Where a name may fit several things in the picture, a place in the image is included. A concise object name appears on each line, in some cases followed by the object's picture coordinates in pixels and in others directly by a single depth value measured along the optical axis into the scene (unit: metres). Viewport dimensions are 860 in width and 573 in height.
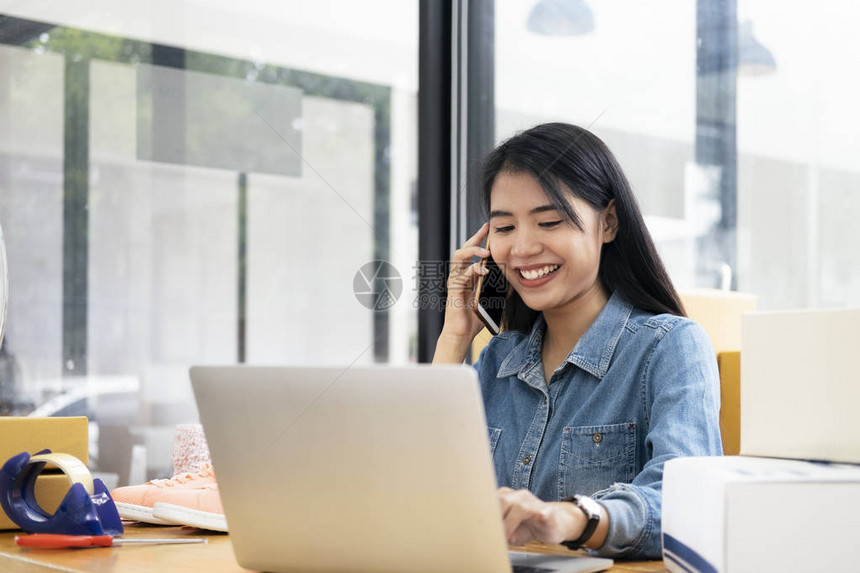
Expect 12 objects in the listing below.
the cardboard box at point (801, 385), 0.78
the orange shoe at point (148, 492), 1.11
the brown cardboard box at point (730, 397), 1.40
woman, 1.20
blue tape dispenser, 0.97
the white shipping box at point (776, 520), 0.71
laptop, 0.67
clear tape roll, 1.02
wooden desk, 0.82
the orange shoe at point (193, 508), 1.02
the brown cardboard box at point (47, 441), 1.08
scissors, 0.93
